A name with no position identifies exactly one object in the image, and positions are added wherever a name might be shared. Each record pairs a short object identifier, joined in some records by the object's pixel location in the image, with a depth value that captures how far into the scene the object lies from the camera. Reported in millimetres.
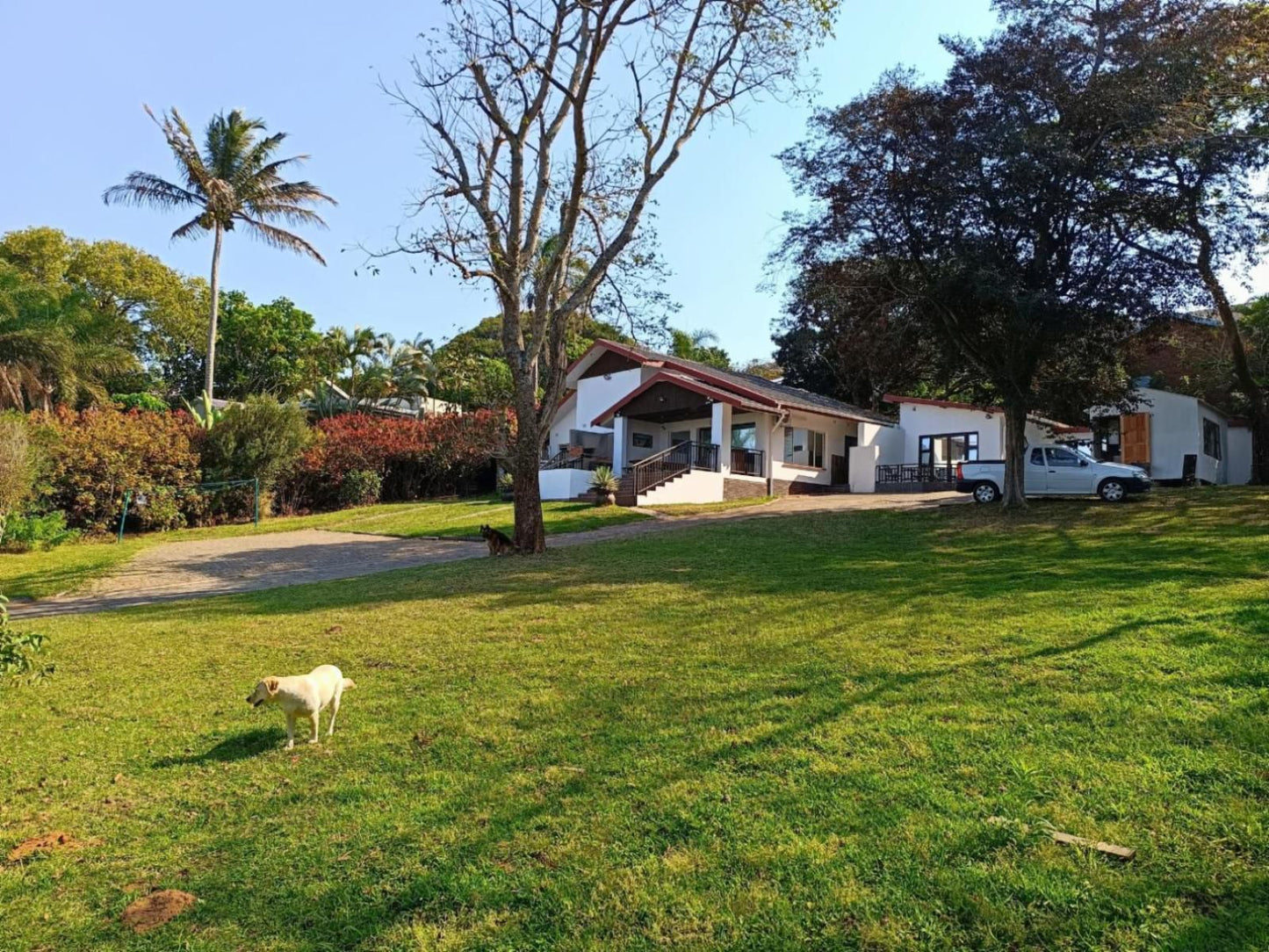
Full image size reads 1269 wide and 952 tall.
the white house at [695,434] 25031
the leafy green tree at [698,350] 39281
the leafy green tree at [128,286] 34219
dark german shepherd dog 13711
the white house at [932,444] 27344
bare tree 13484
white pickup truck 18125
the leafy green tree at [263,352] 42188
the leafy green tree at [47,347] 24797
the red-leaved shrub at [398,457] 25984
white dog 4473
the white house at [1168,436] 25625
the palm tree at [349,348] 42438
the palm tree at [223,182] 30578
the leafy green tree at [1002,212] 14234
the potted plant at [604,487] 23000
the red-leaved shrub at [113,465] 18609
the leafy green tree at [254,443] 22516
